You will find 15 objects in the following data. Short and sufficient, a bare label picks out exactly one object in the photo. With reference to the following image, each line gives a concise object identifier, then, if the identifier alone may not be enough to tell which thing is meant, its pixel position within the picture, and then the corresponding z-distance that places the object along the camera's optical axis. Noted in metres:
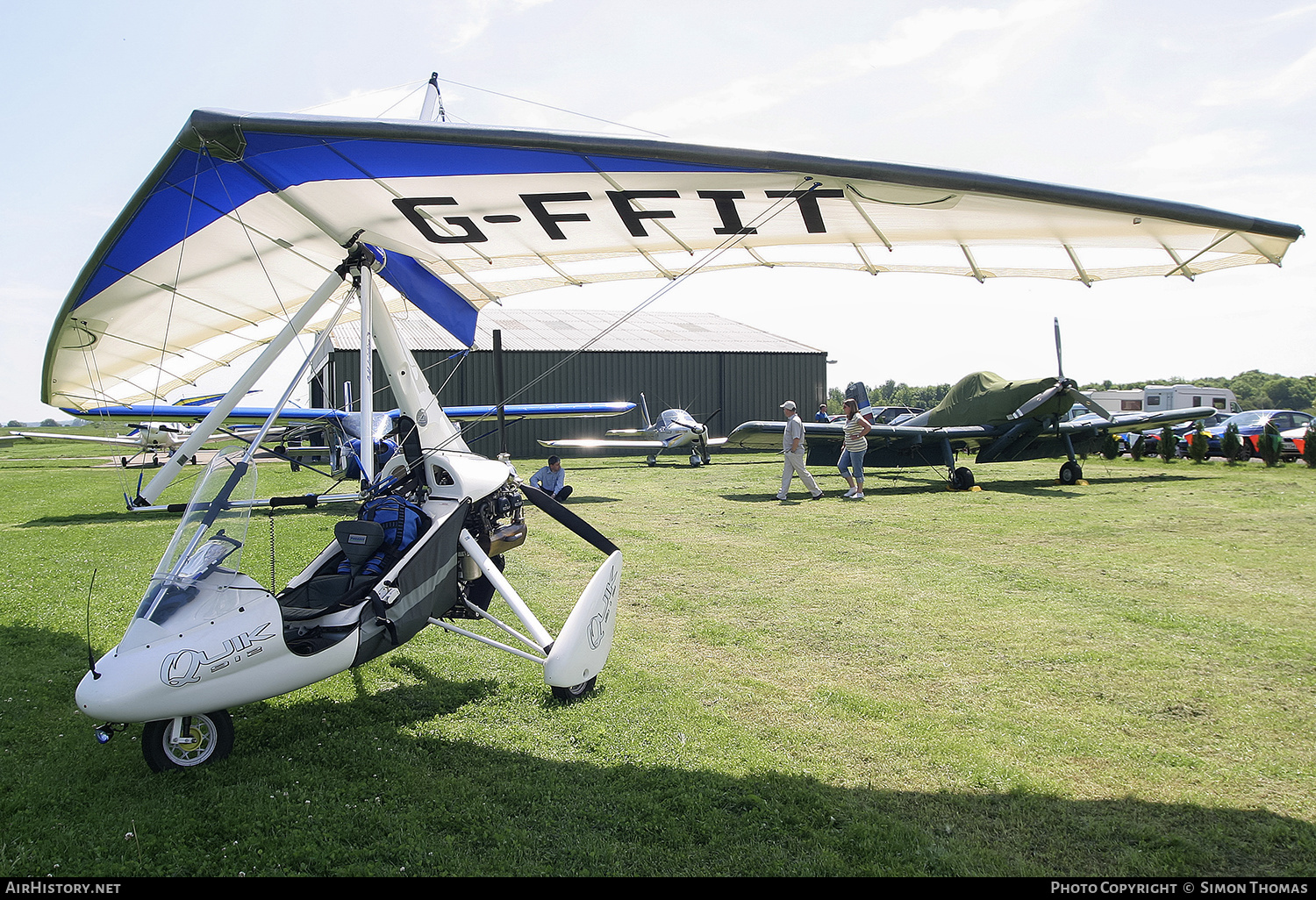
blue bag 4.44
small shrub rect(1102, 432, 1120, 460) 22.52
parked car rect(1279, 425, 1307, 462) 19.67
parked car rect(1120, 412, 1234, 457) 22.53
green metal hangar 28.91
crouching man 11.68
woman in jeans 14.19
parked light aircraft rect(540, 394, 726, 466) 23.72
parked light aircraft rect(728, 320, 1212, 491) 15.88
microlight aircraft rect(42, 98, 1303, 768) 3.63
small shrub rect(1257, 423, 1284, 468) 19.00
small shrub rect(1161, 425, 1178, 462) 20.94
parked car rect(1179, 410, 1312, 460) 20.64
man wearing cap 14.11
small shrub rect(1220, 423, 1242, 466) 20.03
